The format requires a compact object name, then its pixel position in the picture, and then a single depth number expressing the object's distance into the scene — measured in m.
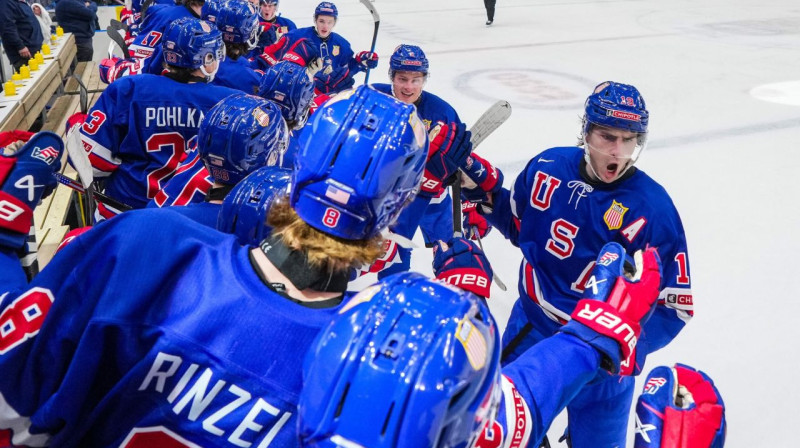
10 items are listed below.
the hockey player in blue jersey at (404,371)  0.72
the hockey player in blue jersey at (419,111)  3.53
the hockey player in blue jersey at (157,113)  2.76
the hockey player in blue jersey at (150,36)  4.60
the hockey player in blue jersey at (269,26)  6.21
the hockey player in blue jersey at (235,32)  3.75
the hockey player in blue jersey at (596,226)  2.17
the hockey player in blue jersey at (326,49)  5.54
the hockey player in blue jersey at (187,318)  0.94
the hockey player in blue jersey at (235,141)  2.06
